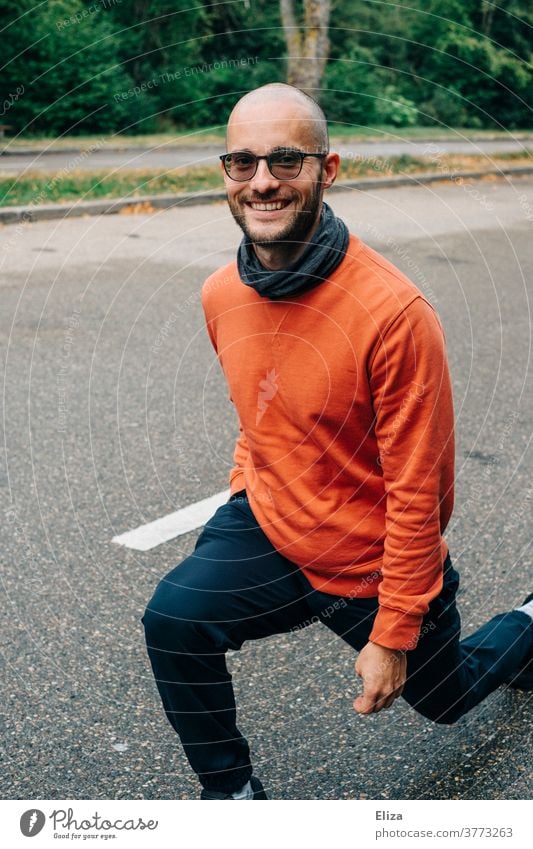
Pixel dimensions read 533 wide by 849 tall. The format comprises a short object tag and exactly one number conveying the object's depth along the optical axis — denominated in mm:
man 2371
